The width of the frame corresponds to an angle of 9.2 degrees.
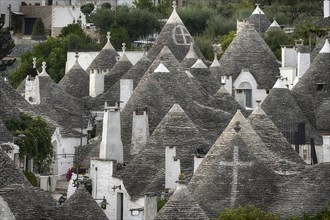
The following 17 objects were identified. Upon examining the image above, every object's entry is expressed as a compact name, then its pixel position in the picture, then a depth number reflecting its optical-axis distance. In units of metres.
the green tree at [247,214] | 53.16
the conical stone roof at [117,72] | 96.94
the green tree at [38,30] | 147.84
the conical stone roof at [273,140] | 62.91
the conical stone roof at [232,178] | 56.64
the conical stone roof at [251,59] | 96.88
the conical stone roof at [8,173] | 51.78
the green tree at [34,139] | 72.38
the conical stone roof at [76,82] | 97.38
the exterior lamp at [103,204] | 65.00
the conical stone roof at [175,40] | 96.31
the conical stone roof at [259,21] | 116.19
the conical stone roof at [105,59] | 100.88
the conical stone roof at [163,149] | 65.86
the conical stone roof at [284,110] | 76.00
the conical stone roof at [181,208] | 49.47
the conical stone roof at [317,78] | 81.75
